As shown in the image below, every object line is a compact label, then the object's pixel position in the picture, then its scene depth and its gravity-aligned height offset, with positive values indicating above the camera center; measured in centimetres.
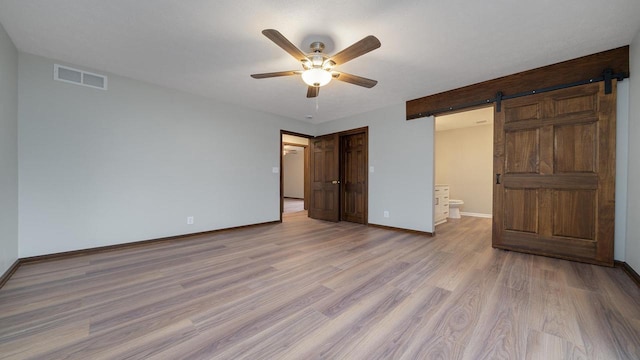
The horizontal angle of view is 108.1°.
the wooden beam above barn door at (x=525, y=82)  246 +123
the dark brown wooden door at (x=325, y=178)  525 -1
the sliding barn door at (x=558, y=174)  251 +7
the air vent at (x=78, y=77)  272 +120
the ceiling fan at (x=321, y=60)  185 +108
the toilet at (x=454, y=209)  557 -74
